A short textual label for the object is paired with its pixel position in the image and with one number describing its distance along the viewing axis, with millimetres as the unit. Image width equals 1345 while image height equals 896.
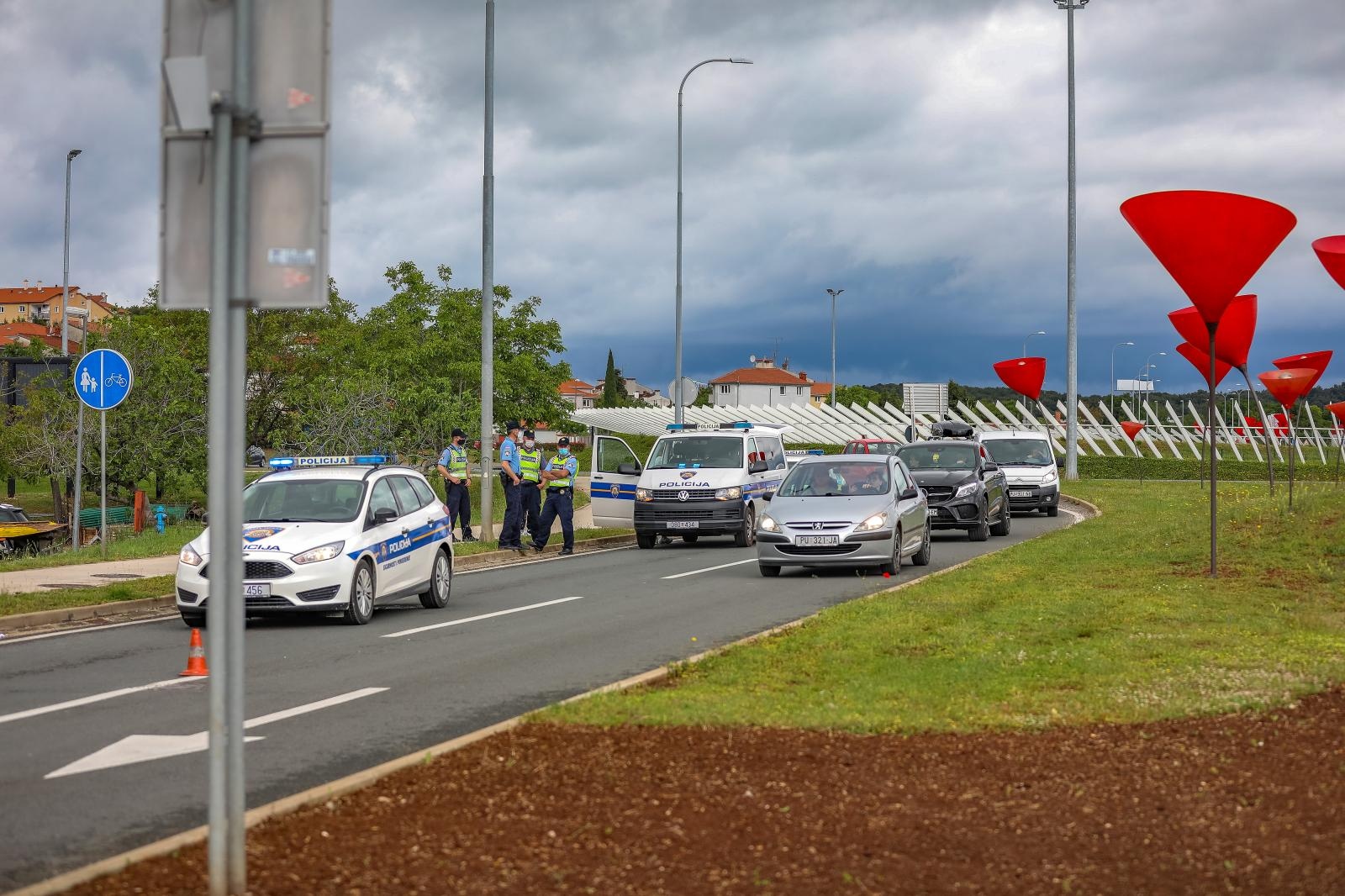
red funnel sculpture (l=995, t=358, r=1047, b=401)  54906
